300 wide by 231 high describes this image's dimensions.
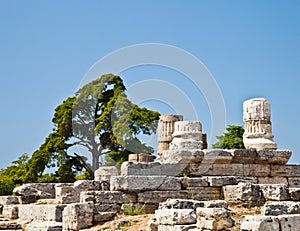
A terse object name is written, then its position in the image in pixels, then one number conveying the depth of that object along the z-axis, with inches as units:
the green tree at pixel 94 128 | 1355.8
